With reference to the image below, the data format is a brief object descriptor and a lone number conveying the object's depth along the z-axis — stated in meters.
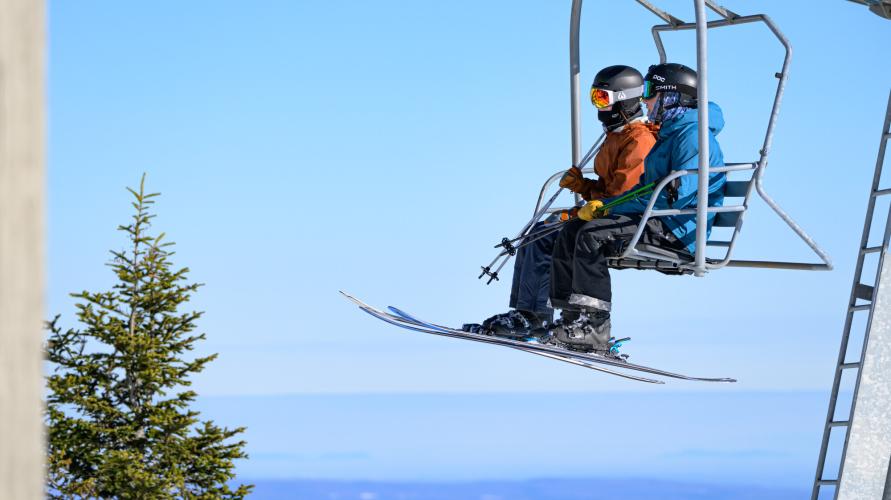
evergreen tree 39.59
